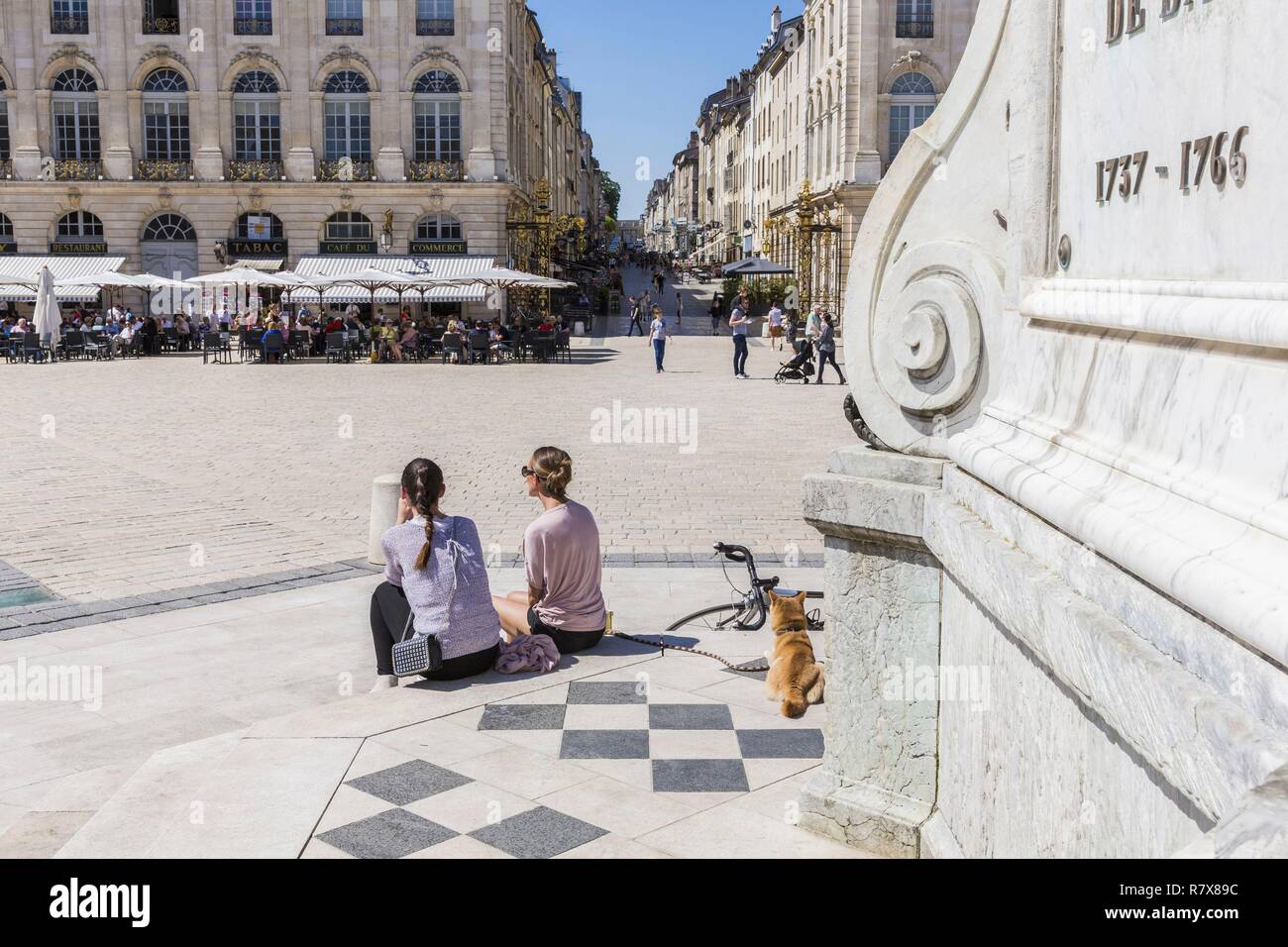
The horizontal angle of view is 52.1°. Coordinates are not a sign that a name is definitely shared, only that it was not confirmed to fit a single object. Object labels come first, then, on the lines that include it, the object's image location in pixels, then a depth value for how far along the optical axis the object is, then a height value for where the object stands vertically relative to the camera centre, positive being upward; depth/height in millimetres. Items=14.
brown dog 5766 -1546
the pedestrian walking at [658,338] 29609 -177
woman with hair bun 6684 -1228
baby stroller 27906 -808
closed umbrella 34281 +566
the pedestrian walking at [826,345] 27656 -345
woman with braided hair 6148 -1206
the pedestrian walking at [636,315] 49062 +560
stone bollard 9555 -1244
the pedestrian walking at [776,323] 41338 +184
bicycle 7418 -1604
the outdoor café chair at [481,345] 34781 -347
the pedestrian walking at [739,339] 28859 -211
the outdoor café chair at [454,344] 35125 -315
